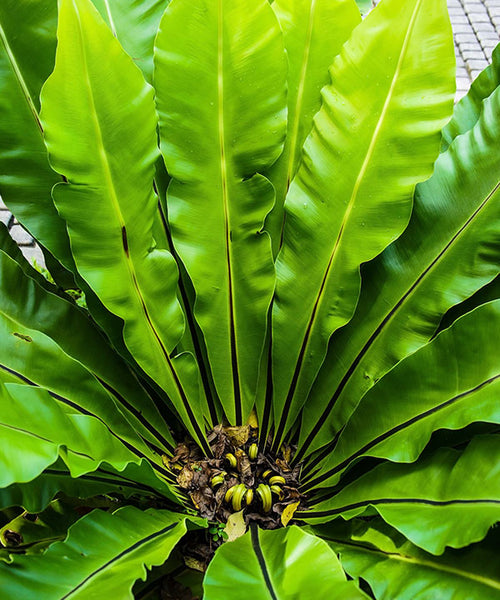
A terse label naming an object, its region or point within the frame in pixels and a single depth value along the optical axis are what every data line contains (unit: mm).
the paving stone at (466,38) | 3037
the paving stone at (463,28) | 3115
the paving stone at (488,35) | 3059
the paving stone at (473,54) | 2914
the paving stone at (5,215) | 2205
